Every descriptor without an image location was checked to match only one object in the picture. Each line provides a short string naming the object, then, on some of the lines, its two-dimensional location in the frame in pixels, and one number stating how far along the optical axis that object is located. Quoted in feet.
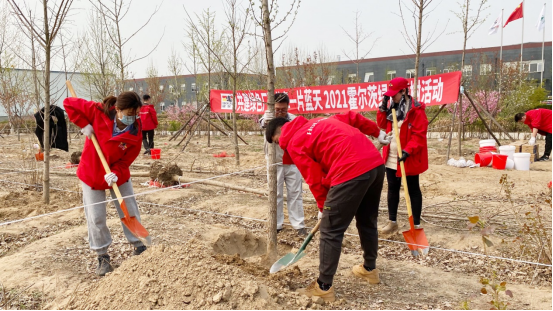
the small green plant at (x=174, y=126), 61.00
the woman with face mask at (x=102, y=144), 10.16
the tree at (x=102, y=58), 38.78
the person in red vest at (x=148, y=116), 31.58
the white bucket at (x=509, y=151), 24.35
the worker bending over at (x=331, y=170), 8.20
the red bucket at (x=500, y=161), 24.14
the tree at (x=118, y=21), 28.05
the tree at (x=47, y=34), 14.76
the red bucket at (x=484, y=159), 25.03
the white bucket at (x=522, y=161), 23.82
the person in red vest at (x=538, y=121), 25.73
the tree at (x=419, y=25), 22.27
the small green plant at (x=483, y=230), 7.56
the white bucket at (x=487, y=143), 26.16
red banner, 27.46
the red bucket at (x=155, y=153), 30.89
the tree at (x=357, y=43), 47.85
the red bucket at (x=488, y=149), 26.07
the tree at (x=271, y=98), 10.62
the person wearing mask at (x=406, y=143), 12.01
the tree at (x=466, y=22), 27.91
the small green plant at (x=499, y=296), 6.98
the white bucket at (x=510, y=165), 24.36
